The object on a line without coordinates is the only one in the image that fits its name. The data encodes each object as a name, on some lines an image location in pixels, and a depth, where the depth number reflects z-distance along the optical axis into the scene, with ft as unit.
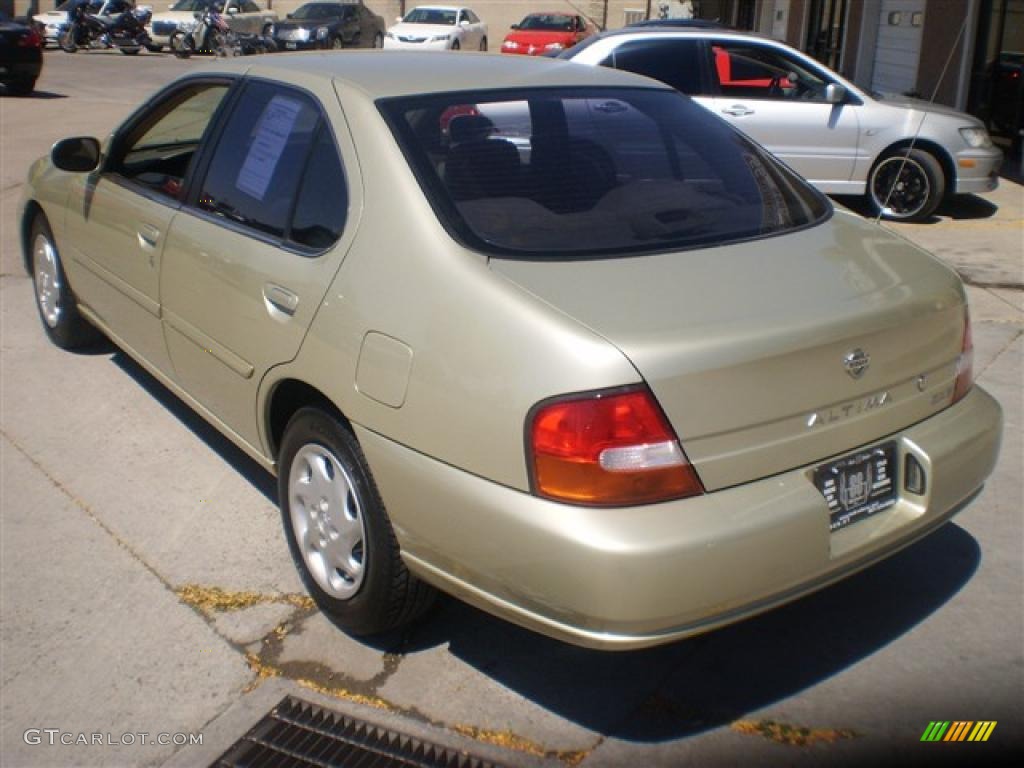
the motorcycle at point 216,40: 94.79
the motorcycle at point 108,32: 103.81
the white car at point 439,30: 95.20
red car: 94.92
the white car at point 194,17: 99.91
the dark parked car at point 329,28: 95.09
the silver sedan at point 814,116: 30.91
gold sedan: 8.84
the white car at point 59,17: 105.50
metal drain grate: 9.81
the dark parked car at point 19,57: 63.36
